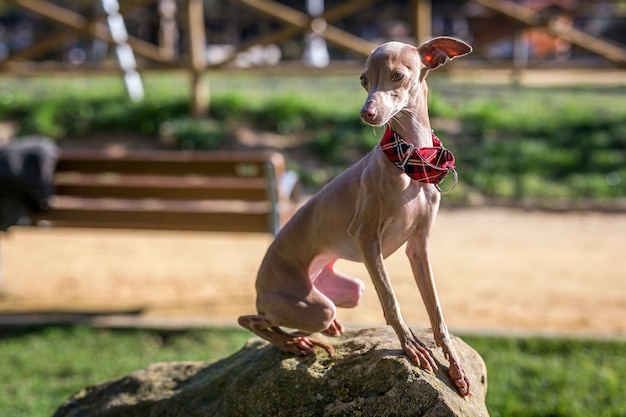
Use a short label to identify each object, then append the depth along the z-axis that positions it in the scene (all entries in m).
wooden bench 6.09
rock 2.52
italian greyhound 2.46
